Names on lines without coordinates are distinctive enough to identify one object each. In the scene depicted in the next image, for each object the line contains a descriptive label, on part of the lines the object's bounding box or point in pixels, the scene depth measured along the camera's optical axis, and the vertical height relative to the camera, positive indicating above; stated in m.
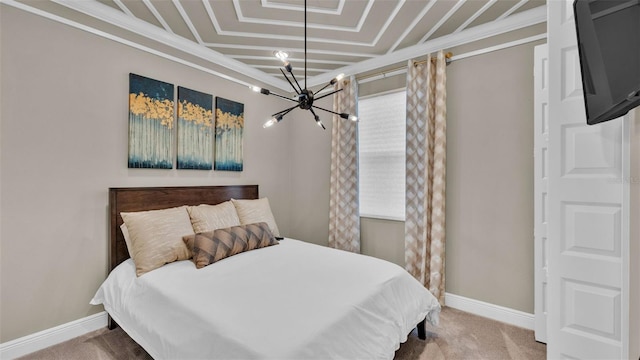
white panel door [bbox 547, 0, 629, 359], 1.29 -0.18
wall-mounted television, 0.95 +0.49
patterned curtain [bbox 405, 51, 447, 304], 2.71 +0.09
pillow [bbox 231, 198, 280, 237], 2.94 -0.35
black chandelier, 1.99 +0.60
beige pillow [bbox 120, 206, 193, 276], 2.09 -0.47
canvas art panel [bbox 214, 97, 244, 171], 3.16 +0.55
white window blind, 3.14 +0.32
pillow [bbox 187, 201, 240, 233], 2.54 -0.36
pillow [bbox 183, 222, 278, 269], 2.18 -0.54
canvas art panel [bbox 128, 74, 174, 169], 2.48 +0.54
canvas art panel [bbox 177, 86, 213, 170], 2.82 +0.54
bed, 1.32 -0.72
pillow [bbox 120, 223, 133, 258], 2.24 -0.46
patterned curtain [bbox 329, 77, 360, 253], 3.32 +0.06
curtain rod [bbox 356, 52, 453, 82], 2.73 +1.24
